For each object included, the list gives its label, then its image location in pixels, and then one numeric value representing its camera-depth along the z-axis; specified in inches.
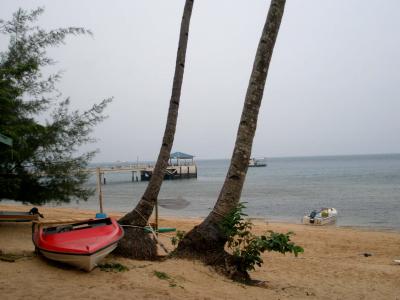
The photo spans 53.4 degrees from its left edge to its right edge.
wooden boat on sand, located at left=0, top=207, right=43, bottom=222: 423.1
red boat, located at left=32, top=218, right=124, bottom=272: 215.6
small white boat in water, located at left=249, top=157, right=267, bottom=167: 4613.7
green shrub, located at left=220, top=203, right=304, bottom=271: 250.1
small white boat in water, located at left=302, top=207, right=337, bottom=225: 757.9
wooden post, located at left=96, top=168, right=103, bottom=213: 479.8
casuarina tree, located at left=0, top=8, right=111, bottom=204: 381.1
